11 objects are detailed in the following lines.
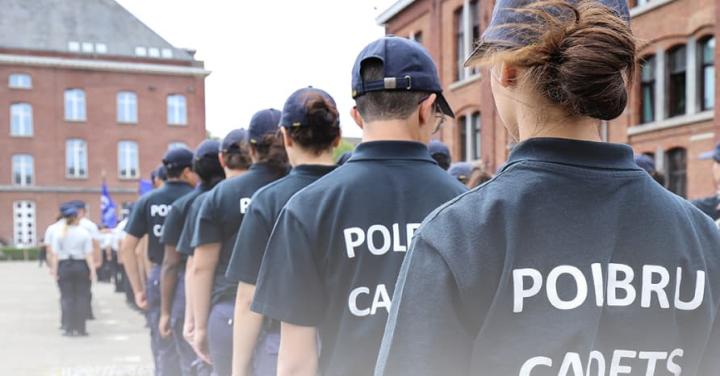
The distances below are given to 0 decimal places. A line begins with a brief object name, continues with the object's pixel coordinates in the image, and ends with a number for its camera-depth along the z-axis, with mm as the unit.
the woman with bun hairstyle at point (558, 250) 1176
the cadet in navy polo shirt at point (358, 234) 2174
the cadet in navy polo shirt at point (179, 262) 5121
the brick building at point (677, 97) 14867
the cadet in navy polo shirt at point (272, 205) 2754
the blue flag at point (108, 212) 20062
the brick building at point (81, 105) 41875
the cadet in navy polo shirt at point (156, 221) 5930
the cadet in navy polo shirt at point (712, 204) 4988
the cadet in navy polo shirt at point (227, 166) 4406
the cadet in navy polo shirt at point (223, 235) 3715
